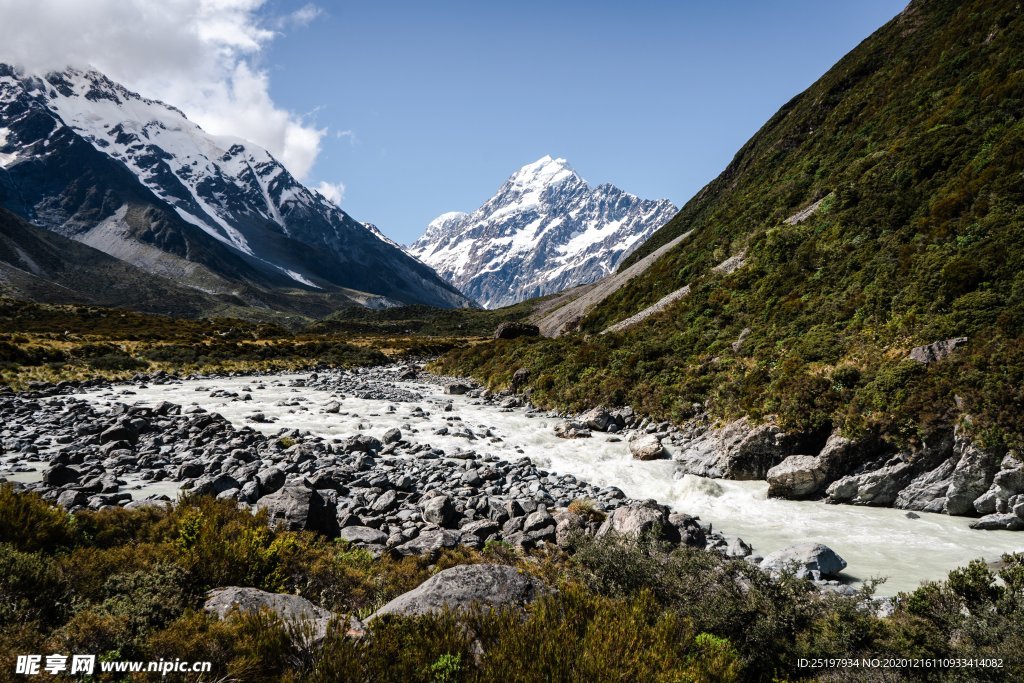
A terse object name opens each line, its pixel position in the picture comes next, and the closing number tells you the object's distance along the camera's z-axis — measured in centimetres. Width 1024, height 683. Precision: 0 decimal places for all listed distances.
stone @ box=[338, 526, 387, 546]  938
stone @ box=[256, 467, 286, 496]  1224
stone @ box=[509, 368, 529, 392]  3092
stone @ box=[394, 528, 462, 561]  883
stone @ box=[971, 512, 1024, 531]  991
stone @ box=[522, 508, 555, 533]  1037
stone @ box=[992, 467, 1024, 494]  1030
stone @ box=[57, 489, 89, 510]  988
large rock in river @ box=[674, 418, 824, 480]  1427
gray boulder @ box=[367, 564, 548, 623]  570
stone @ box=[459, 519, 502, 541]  1003
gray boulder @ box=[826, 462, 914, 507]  1180
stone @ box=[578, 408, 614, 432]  2103
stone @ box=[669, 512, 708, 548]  983
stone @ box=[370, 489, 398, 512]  1153
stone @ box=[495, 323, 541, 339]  5344
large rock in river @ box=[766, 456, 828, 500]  1273
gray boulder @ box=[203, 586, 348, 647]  535
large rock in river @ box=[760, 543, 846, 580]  858
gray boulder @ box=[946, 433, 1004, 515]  1072
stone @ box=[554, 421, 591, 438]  2050
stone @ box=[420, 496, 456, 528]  1066
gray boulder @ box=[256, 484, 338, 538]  929
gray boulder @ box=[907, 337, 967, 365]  1317
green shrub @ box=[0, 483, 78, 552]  636
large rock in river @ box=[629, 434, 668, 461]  1705
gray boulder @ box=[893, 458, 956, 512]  1113
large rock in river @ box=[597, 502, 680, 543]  907
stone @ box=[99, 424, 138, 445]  1692
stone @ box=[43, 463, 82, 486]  1188
